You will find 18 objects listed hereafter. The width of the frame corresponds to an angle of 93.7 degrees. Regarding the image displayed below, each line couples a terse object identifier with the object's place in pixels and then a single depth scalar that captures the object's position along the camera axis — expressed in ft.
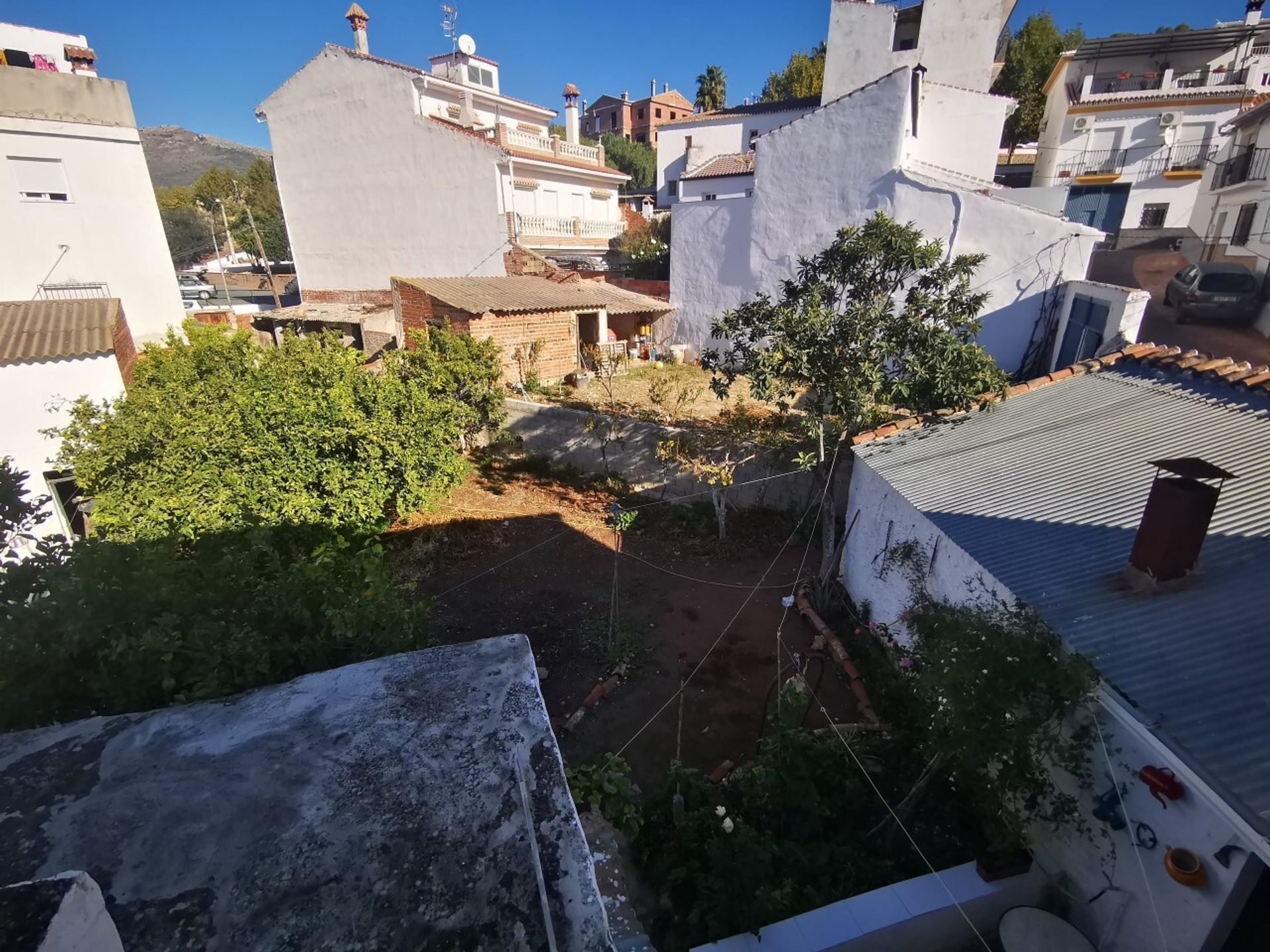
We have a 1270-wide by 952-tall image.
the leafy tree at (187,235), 159.02
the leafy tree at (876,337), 29.09
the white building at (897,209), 46.01
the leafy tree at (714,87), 159.53
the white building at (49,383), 32.81
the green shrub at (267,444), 28.89
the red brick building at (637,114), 198.80
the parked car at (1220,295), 54.24
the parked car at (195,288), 117.08
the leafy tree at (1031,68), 114.73
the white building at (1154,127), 85.20
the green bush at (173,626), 13.20
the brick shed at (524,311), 55.57
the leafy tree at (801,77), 128.88
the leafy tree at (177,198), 176.83
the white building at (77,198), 55.93
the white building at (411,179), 78.02
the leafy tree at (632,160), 173.78
